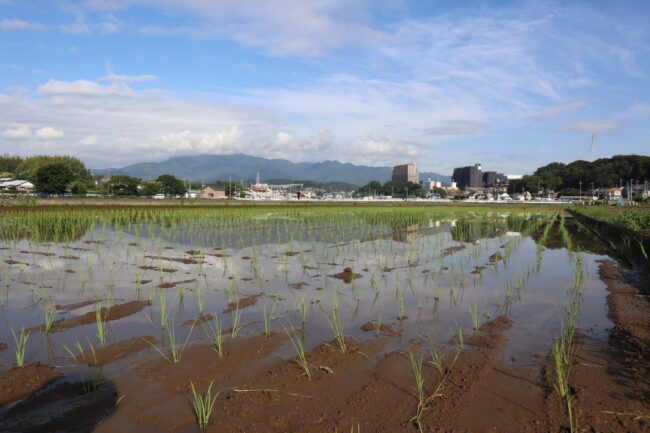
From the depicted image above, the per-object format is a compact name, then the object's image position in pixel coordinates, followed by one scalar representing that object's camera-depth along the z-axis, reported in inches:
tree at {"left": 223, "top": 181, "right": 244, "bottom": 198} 3918.8
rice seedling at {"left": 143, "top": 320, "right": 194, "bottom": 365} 132.2
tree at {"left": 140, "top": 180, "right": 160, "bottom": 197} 2753.4
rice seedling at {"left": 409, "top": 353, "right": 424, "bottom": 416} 106.0
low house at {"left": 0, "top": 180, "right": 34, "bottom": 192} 2223.9
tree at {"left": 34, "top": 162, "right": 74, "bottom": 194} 2046.0
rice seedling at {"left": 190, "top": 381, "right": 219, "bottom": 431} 94.2
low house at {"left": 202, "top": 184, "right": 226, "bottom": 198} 4138.3
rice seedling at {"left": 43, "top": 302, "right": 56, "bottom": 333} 160.9
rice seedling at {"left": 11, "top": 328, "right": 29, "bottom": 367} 125.2
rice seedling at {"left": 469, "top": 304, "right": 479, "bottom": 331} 171.6
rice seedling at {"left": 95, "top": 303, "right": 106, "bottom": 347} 144.5
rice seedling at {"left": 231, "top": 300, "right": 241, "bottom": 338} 157.3
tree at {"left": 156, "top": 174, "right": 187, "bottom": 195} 3034.0
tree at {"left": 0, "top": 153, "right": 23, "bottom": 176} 3728.8
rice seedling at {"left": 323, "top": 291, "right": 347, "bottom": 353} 144.8
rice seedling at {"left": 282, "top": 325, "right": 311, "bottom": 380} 122.6
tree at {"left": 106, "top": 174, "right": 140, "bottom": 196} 2491.6
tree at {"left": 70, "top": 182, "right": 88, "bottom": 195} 2474.2
